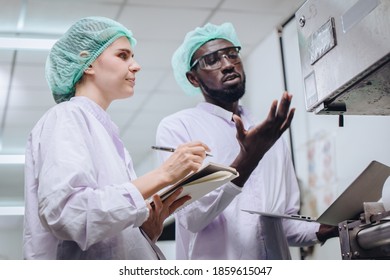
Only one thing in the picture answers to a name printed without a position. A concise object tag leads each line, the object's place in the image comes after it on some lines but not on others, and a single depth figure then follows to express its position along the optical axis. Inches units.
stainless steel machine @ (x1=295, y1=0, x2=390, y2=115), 45.5
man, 60.6
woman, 44.4
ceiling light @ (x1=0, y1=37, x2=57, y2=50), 81.4
